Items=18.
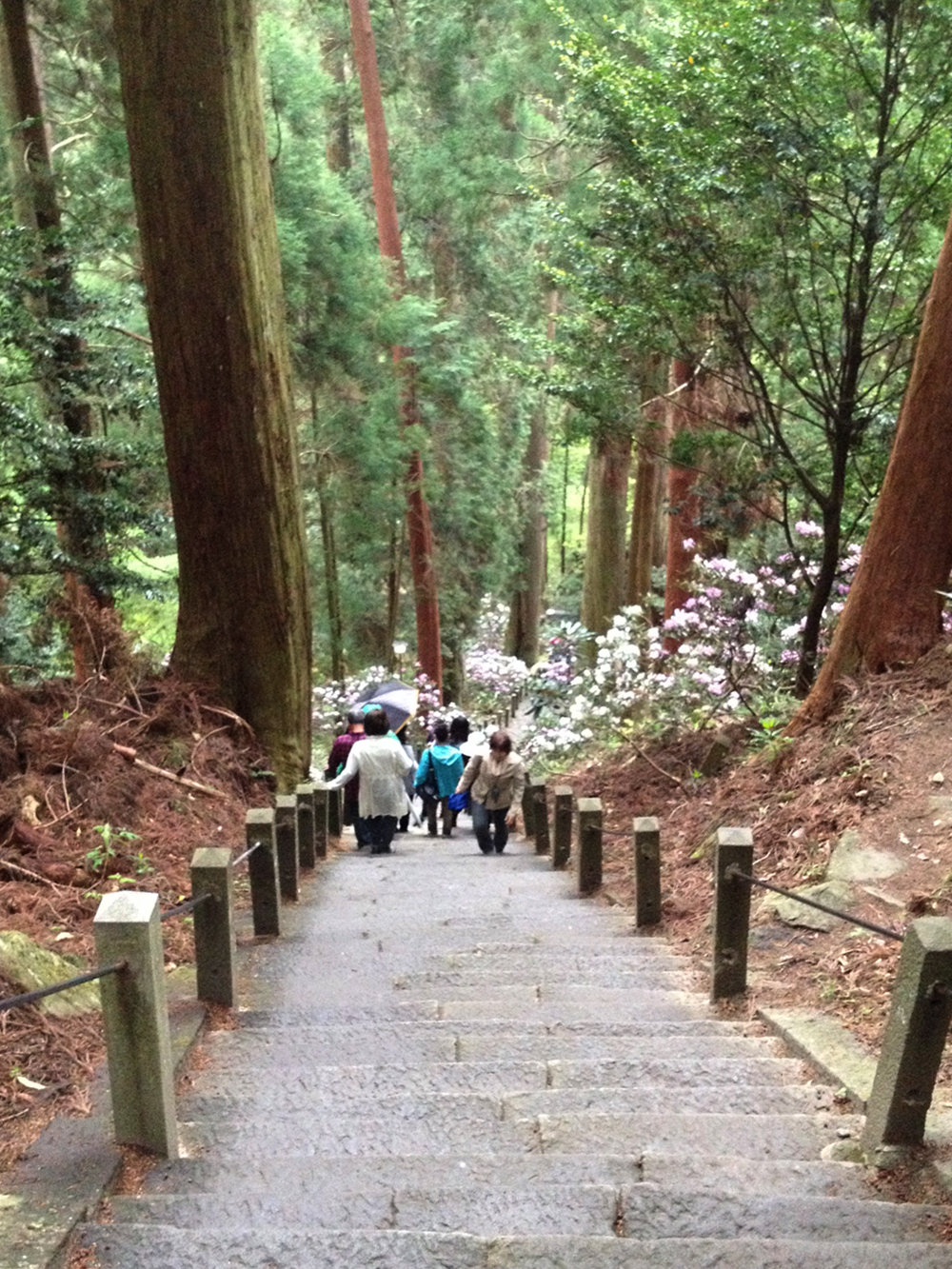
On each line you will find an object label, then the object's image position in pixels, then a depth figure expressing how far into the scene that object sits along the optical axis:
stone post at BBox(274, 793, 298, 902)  7.46
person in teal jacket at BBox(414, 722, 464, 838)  12.27
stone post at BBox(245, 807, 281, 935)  6.14
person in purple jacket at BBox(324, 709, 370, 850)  11.11
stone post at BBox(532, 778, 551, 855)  11.91
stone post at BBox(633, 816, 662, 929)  6.58
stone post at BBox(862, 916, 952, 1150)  3.30
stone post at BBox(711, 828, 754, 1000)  5.12
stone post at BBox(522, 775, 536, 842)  12.39
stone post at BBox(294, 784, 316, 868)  8.84
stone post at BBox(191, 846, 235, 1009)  4.69
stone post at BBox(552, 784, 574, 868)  9.92
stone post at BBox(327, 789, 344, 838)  11.95
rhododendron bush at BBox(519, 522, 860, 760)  10.88
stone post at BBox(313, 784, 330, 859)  9.99
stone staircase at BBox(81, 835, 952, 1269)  2.77
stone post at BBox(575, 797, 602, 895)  7.91
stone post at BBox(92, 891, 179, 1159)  3.33
